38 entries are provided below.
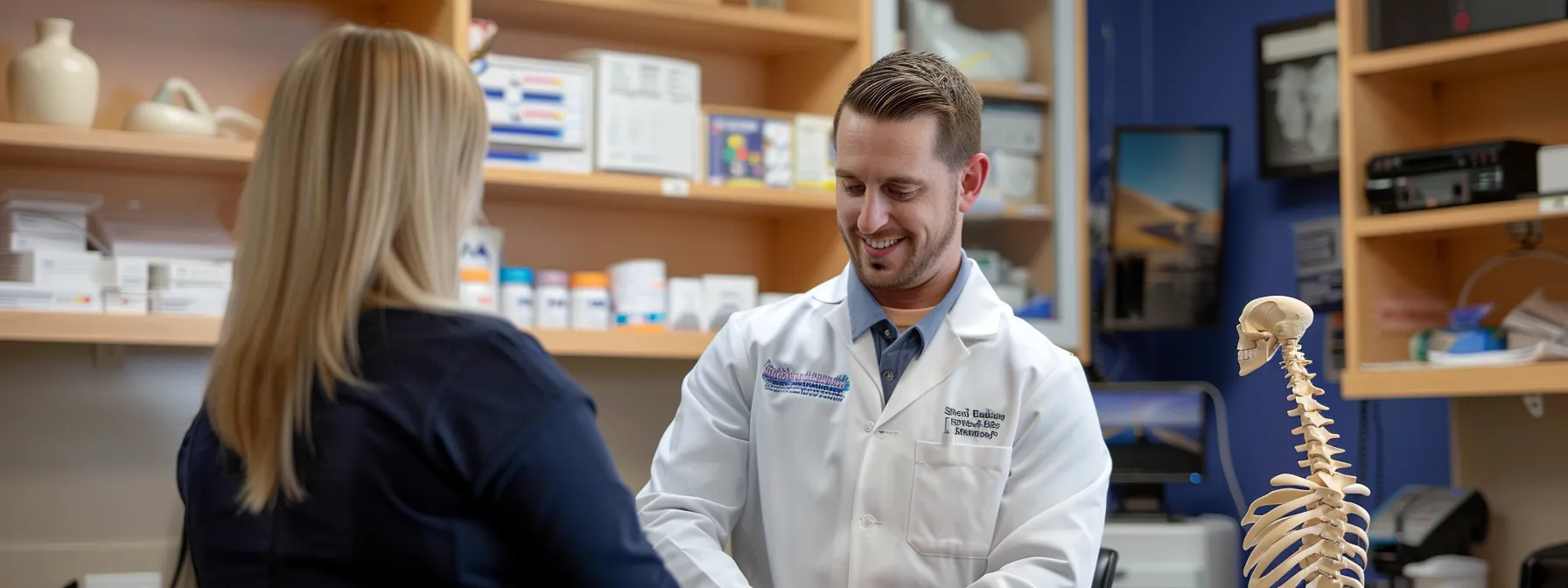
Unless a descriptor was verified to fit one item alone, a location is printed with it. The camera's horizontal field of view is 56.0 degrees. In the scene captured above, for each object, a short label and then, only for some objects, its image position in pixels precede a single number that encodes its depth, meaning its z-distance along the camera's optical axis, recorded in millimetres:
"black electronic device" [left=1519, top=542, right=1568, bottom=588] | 2961
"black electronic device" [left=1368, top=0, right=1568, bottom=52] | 3148
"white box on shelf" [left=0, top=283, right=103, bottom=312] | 2812
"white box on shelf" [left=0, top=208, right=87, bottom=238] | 2848
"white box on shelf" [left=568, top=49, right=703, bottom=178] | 3350
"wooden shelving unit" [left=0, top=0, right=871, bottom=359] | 3014
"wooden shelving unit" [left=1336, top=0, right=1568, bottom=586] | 3400
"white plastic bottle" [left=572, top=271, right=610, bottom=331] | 3363
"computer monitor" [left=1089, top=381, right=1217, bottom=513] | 3832
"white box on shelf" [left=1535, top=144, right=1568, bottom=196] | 3078
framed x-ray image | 3924
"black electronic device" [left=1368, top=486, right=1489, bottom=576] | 3307
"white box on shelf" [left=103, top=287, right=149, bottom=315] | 2895
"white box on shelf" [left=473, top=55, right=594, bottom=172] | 3236
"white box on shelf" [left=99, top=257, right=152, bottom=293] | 2896
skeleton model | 1708
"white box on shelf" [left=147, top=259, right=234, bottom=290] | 2955
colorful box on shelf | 3516
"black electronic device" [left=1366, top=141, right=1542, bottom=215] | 3215
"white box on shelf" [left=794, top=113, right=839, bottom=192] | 3600
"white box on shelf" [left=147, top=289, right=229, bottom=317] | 2949
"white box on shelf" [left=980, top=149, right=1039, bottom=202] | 3904
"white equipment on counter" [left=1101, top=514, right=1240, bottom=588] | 3654
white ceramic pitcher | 2996
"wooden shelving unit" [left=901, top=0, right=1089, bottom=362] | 3900
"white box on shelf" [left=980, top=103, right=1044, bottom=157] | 3895
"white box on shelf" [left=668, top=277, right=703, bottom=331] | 3465
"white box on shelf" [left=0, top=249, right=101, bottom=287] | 2828
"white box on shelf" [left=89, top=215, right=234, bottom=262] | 2947
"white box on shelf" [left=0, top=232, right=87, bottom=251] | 2840
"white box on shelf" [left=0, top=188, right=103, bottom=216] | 2867
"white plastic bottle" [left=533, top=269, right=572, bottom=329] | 3326
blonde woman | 1121
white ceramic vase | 2887
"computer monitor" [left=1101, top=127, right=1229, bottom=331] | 4078
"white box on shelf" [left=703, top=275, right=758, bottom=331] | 3512
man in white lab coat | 1828
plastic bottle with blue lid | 3291
